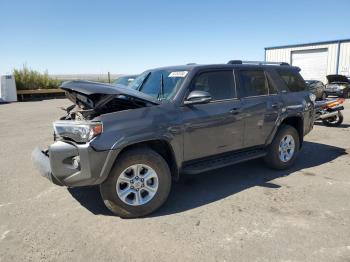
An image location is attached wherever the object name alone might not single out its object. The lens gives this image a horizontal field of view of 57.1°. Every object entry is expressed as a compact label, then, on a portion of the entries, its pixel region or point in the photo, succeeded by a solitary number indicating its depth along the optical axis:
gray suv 3.64
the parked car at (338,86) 20.41
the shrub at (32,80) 25.14
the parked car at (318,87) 18.58
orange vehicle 9.87
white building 26.30
